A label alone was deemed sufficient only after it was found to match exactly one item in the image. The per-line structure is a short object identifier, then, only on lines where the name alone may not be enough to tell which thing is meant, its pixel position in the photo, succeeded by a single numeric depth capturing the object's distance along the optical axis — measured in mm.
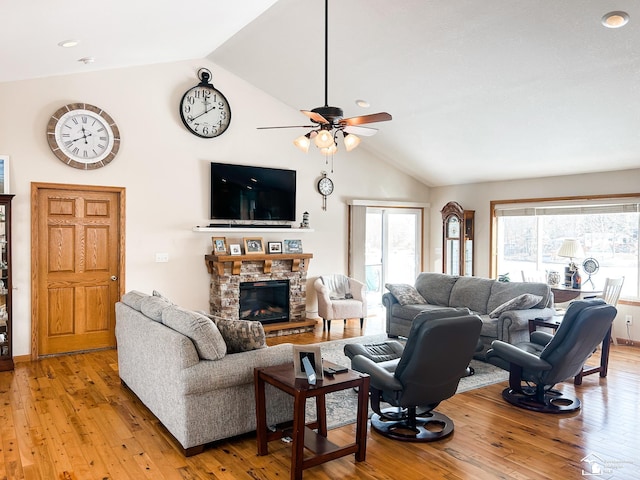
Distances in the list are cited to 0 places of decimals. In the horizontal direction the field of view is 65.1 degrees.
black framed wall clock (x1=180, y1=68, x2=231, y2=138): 6551
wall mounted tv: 6816
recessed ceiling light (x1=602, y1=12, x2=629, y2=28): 3826
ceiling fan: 3916
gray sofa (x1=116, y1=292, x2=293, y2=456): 3242
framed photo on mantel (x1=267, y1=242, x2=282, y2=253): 7137
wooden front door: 5652
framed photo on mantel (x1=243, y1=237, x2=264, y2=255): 6923
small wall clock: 7793
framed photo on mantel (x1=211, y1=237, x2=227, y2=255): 6707
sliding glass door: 8578
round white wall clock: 5664
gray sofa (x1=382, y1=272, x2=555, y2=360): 5449
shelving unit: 5121
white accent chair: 7188
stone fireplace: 6652
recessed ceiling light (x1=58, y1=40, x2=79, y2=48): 4320
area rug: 3961
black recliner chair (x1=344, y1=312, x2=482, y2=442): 3223
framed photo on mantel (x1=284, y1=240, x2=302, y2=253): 7316
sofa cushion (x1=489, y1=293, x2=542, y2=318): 5477
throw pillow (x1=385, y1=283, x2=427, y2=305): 6605
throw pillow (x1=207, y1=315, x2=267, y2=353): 3576
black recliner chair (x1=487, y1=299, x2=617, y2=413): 3875
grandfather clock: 8148
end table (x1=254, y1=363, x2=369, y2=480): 2889
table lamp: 6461
